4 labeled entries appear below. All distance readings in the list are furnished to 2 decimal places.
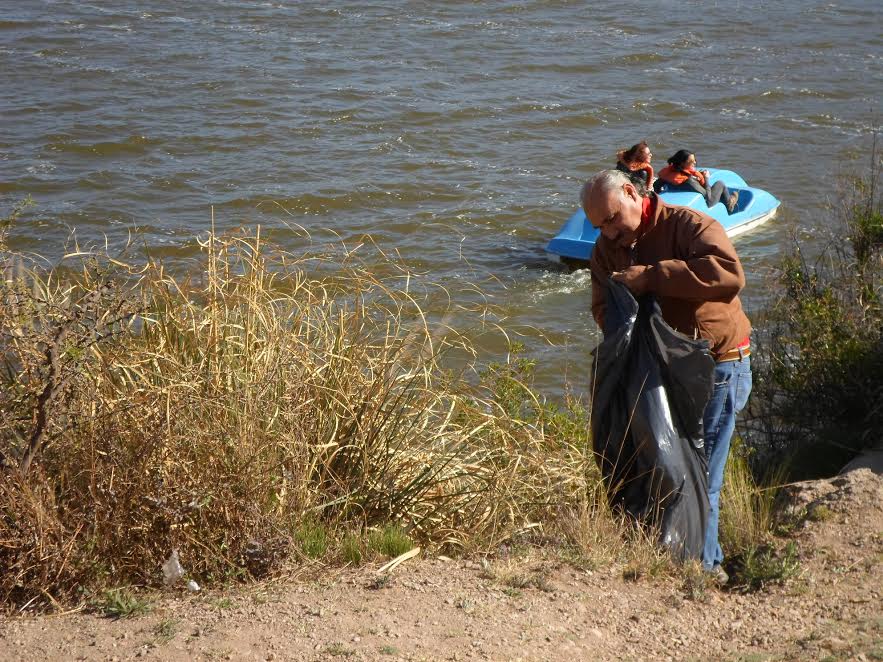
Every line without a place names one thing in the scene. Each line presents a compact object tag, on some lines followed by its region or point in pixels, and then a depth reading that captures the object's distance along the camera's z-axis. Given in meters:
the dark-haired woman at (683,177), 24.30
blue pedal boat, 23.77
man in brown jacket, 8.48
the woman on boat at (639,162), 22.42
